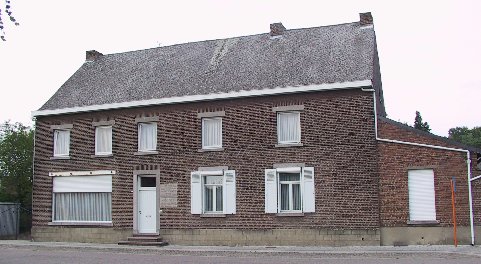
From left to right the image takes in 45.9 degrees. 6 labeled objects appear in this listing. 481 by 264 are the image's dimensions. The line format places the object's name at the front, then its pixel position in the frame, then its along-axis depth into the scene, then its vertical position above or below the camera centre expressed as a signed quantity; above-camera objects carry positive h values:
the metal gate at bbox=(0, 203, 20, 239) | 26.22 -1.34
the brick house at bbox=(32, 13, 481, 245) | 19.97 +1.41
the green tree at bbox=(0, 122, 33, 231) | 29.58 +1.01
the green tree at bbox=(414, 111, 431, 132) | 44.12 +5.18
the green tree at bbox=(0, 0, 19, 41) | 9.27 +2.91
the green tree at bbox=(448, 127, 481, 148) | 61.45 +6.49
